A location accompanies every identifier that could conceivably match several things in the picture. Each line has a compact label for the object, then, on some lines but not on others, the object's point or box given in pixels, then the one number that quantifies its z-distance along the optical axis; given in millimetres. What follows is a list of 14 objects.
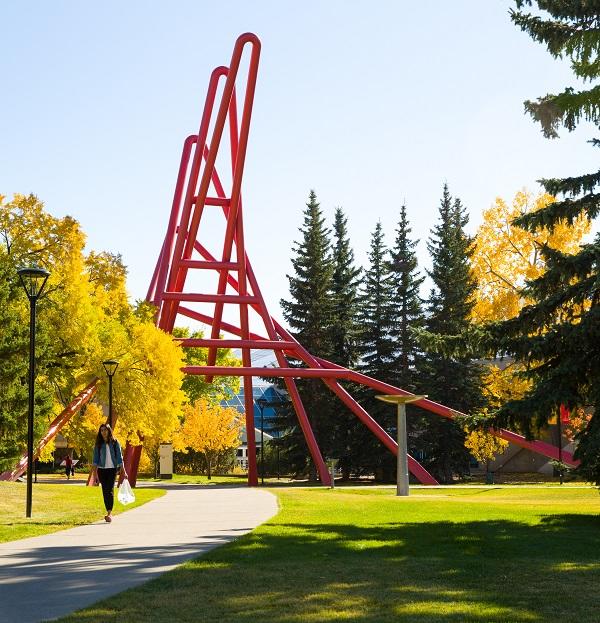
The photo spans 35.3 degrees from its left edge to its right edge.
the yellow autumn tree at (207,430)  55281
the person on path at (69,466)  50594
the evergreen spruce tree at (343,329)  52625
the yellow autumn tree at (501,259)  37875
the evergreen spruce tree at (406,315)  52469
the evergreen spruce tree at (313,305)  52938
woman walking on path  14500
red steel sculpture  37031
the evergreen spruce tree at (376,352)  50969
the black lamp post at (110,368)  27922
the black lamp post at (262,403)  51750
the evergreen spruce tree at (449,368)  50125
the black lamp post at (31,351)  16752
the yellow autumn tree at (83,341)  29953
